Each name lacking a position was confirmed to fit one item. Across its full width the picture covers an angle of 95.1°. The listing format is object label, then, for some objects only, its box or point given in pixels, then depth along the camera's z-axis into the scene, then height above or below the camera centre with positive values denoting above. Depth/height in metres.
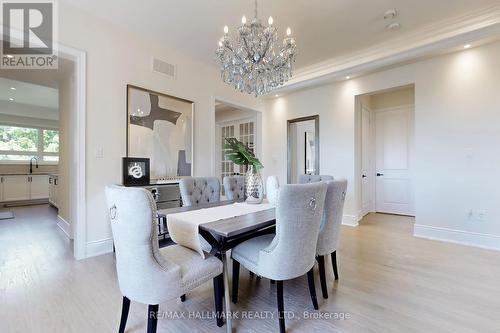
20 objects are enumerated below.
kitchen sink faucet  6.58 +0.21
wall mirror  4.93 +0.44
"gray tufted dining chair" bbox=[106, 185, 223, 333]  1.22 -0.50
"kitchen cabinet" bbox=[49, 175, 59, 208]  5.82 -0.56
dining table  1.48 -0.39
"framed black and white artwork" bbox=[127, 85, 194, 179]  3.21 +0.56
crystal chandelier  2.27 +1.13
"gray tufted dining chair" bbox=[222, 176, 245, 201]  2.84 -0.26
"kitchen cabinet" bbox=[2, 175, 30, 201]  5.97 -0.52
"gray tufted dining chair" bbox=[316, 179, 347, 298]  1.96 -0.49
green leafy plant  2.20 +0.13
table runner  1.58 -0.38
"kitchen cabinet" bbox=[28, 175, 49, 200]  6.39 -0.53
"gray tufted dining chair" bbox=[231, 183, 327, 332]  1.42 -0.47
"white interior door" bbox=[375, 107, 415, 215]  5.11 +0.15
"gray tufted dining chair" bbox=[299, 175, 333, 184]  3.03 -0.15
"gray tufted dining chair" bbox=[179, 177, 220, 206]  2.40 -0.26
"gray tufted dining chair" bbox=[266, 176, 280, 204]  2.39 -0.21
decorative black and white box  3.05 -0.04
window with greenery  6.20 +0.71
